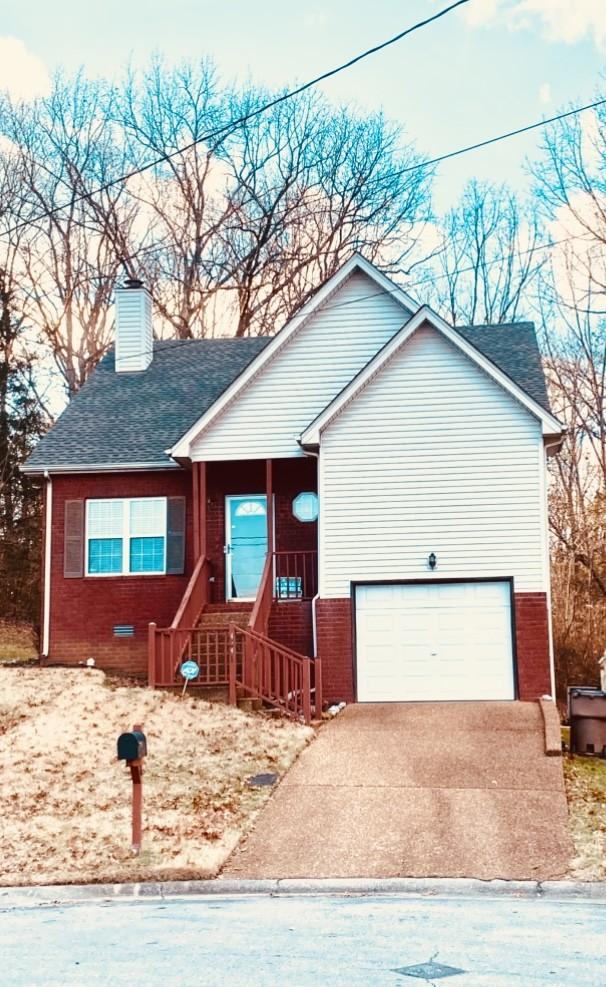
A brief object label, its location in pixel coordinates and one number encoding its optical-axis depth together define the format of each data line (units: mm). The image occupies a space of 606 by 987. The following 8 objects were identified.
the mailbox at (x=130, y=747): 11305
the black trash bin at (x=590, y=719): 16047
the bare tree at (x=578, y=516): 29653
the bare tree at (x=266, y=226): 39375
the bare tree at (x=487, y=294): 39125
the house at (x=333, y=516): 19828
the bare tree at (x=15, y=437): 37812
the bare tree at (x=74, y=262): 39312
